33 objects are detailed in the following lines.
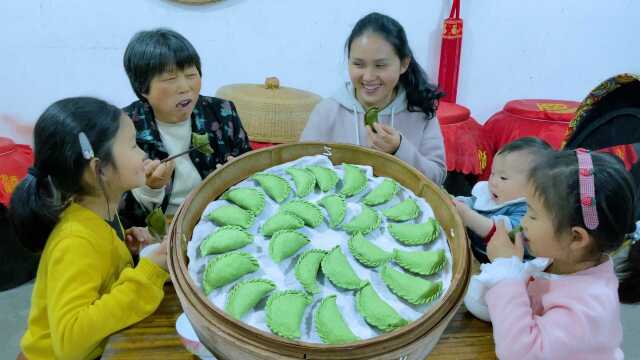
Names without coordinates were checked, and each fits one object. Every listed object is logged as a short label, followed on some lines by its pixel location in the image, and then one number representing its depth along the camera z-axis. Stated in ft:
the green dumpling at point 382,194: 3.82
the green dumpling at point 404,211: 3.60
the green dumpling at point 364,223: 3.49
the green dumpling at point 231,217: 3.44
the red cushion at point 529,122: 8.29
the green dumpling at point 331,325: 2.52
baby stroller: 4.72
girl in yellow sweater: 2.84
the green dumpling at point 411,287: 2.83
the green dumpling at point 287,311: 2.52
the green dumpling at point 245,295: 2.68
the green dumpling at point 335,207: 3.58
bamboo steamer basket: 2.22
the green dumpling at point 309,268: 2.93
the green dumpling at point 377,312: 2.64
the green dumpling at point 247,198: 3.61
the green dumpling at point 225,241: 3.12
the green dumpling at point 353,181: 3.91
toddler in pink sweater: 2.57
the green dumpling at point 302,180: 3.86
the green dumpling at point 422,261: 3.08
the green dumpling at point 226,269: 2.89
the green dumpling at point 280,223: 3.40
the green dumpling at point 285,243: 3.16
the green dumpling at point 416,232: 3.35
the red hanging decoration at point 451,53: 8.95
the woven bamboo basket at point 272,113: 7.35
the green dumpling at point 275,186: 3.77
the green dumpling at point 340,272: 2.96
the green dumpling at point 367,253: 3.18
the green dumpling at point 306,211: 3.53
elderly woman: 4.37
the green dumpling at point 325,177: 3.96
